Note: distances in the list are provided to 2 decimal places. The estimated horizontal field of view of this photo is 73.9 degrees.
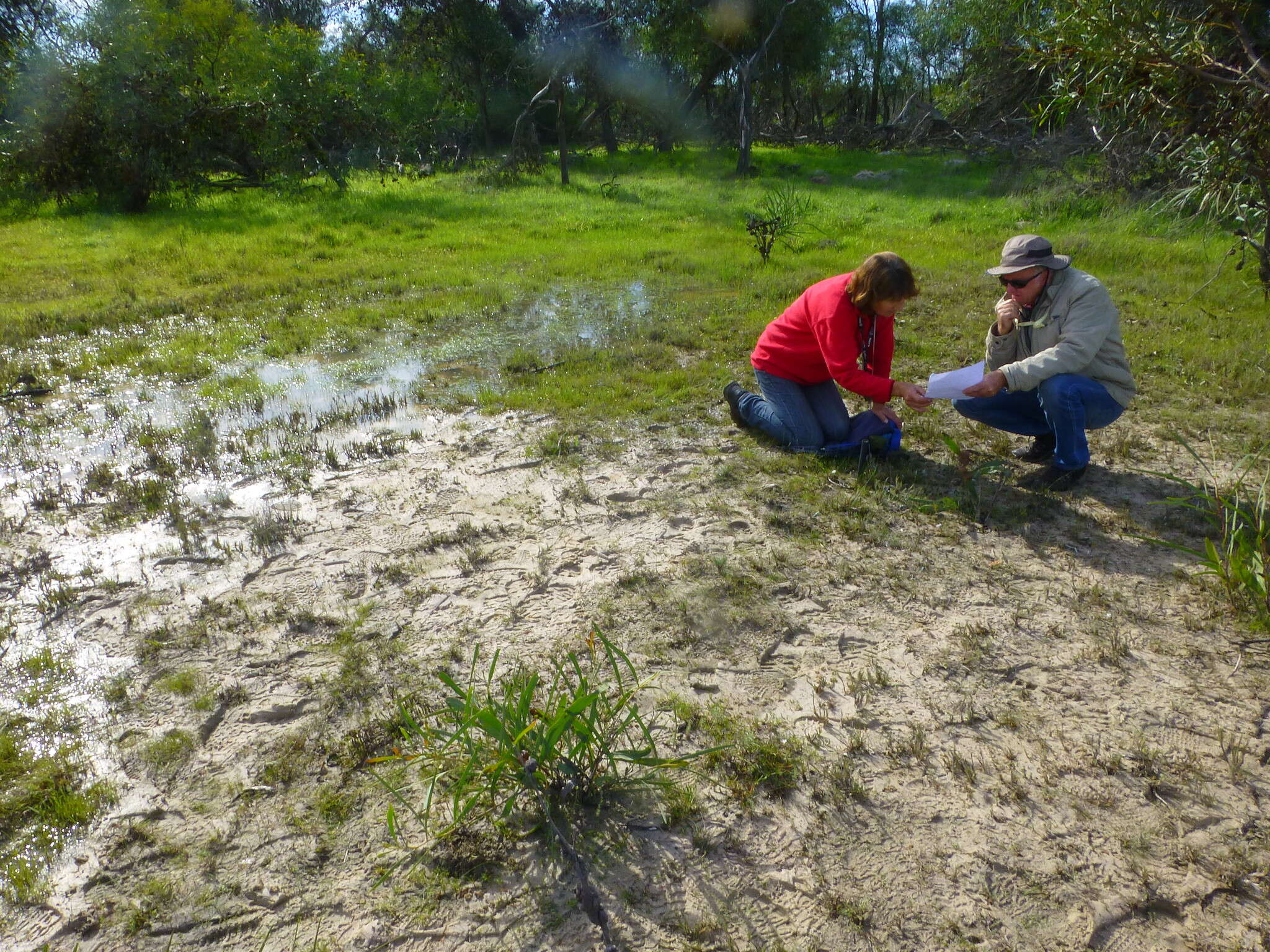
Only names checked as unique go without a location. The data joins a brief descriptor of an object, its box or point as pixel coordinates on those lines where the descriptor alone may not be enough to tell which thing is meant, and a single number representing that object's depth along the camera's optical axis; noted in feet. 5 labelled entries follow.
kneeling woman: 14.88
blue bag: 16.61
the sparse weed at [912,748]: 9.60
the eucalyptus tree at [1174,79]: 17.93
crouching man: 14.34
